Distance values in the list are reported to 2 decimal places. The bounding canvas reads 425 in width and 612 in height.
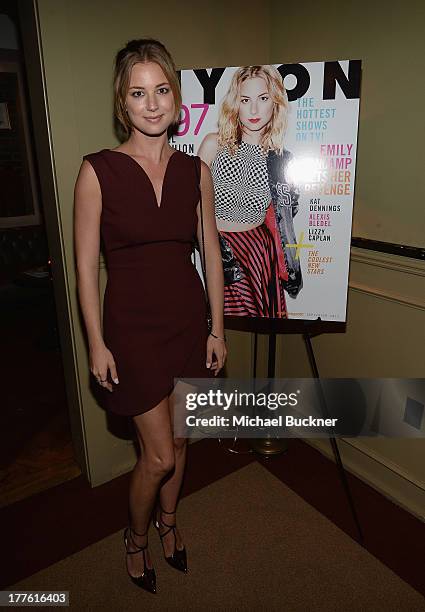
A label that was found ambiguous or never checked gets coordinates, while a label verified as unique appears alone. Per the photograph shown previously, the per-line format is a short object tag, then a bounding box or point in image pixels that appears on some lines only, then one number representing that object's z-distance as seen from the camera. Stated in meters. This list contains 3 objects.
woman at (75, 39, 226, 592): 1.57
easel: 2.17
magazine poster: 1.94
